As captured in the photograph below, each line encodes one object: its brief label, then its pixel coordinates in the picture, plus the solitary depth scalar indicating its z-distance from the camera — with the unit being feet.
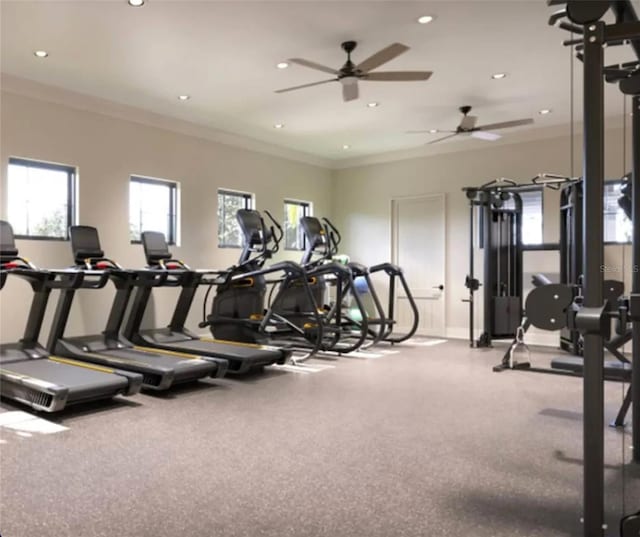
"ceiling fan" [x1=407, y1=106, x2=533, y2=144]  20.03
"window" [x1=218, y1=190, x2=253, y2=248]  26.73
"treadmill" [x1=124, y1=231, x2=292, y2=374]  17.17
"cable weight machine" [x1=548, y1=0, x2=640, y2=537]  6.18
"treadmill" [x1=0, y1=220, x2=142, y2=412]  12.28
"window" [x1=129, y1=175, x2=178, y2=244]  23.06
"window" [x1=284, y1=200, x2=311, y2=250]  30.48
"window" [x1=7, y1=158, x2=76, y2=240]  19.30
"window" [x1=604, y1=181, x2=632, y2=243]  21.24
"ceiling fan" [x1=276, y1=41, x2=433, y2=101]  14.64
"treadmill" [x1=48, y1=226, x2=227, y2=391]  14.87
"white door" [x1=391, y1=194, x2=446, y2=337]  28.76
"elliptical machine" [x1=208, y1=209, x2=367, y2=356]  20.31
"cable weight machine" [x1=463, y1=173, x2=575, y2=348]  22.98
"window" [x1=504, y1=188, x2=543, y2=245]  25.82
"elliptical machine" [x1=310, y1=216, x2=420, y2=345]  22.04
